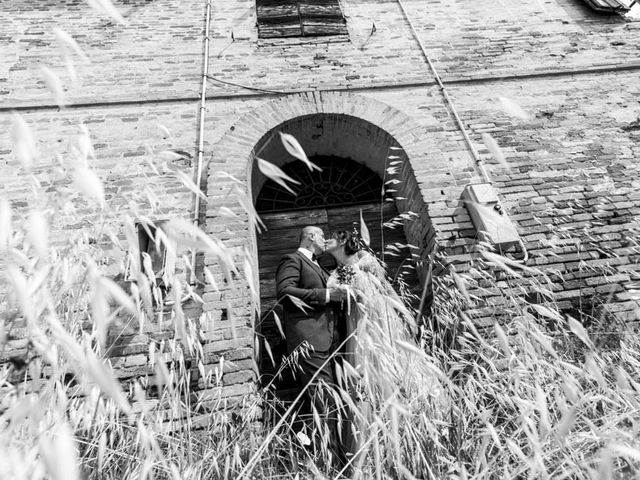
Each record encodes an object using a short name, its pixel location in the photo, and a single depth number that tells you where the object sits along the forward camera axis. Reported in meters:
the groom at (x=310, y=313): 2.74
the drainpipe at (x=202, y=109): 3.74
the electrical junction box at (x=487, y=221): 3.26
